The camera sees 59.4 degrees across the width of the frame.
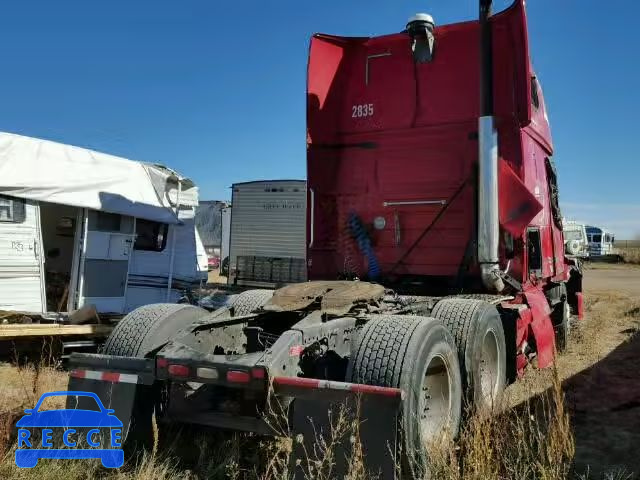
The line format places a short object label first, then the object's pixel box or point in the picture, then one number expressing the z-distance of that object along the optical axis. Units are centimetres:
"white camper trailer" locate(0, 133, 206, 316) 744
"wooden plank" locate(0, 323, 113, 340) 678
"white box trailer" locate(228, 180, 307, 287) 1406
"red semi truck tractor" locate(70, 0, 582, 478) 347
